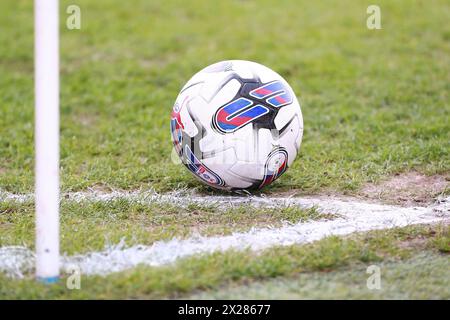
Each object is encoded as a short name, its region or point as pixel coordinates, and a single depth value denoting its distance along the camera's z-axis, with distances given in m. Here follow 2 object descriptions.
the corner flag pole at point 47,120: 3.77
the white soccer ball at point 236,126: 5.15
